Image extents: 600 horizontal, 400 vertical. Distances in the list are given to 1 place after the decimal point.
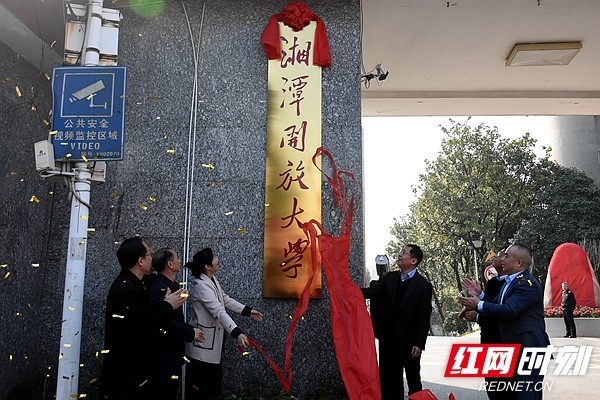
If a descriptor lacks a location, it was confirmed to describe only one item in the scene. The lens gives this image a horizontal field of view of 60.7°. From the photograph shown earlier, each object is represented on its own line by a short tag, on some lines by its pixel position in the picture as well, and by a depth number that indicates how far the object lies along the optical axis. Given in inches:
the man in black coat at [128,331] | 109.6
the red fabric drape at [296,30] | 171.0
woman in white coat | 132.5
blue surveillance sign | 124.5
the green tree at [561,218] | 712.4
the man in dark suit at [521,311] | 133.6
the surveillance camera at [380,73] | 198.2
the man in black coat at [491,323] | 151.0
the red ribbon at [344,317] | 137.5
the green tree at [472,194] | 738.8
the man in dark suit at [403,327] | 155.9
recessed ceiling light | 227.9
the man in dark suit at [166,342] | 115.8
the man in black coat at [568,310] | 453.4
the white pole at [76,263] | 117.5
